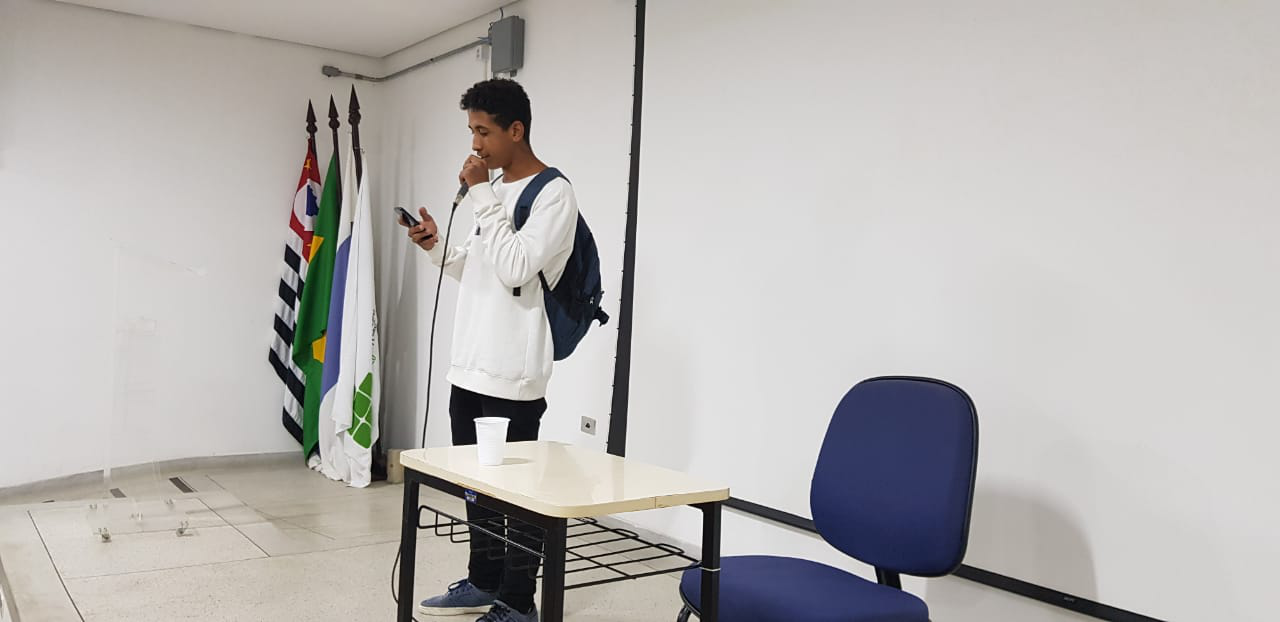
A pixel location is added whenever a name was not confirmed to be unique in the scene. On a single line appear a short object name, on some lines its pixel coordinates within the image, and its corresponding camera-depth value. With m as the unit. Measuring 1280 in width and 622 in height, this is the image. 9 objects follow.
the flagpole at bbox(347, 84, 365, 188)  5.17
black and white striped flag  5.35
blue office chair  1.90
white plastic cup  2.01
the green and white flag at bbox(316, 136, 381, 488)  4.95
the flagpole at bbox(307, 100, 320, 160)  5.33
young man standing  2.61
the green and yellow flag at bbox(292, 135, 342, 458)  5.23
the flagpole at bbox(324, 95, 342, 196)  5.30
